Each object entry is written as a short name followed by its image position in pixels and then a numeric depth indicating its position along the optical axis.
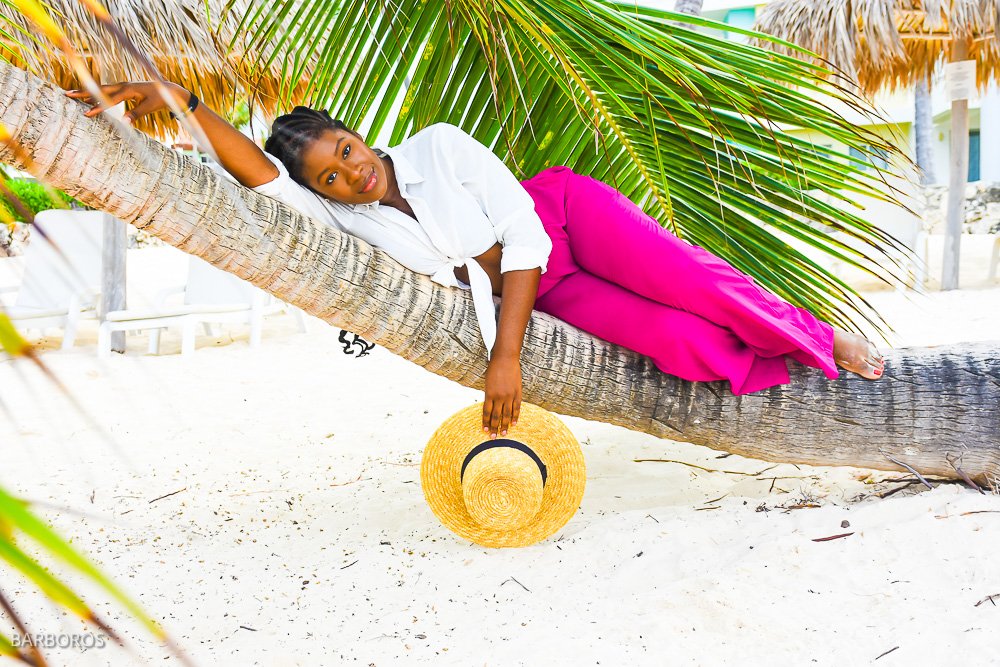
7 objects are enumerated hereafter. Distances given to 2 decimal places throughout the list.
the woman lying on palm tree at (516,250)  2.21
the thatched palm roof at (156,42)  4.50
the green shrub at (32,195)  14.34
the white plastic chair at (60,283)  6.00
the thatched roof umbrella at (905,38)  7.10
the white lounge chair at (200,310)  5.73
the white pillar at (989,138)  20.16
